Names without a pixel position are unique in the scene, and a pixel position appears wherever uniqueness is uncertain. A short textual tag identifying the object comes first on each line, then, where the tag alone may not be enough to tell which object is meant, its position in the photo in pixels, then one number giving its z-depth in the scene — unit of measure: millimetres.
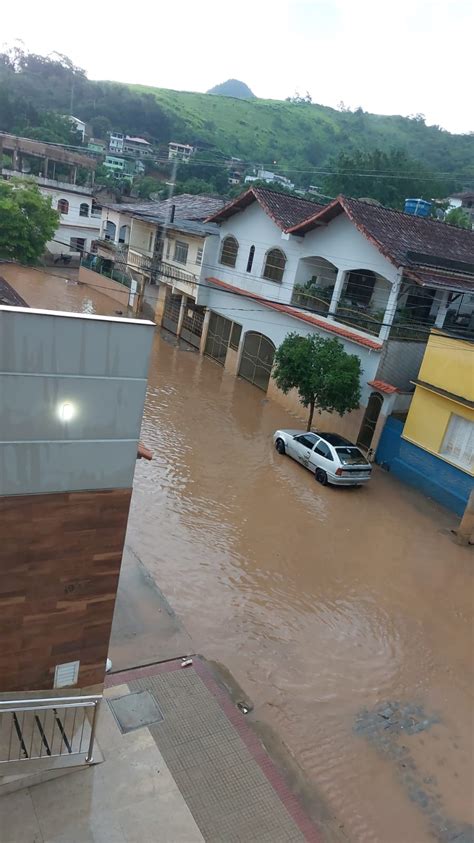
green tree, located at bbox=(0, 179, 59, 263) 29812
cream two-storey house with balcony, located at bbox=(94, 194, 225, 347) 26078
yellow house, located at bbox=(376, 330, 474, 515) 14469
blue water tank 24781
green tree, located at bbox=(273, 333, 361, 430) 16312
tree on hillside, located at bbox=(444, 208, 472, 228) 45616
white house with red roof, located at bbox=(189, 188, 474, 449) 17109
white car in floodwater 14719
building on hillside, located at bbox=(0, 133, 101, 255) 42281
